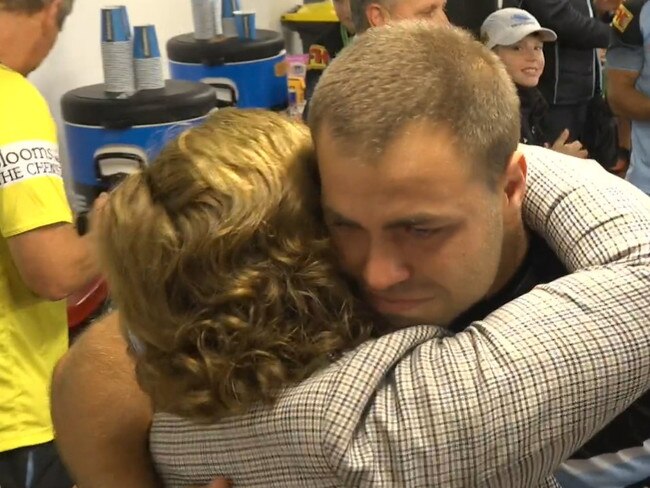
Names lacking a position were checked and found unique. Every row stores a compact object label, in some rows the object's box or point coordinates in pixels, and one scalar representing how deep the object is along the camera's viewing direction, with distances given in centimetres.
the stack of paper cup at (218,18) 267
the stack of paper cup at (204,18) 263
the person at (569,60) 311
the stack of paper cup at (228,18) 265
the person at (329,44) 261
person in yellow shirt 153
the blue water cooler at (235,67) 253
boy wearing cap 271
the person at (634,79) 250
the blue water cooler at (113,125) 201
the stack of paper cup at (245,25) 262
